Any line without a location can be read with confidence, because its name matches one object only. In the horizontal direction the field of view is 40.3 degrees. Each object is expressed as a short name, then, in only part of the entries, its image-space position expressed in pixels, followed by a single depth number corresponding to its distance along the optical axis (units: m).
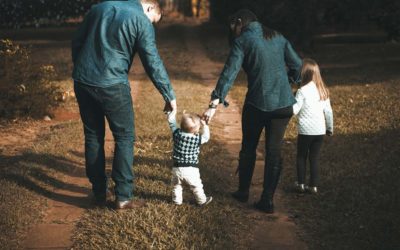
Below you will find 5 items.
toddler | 4.98
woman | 4.93
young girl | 5.56
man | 4.69
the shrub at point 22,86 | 8.98
